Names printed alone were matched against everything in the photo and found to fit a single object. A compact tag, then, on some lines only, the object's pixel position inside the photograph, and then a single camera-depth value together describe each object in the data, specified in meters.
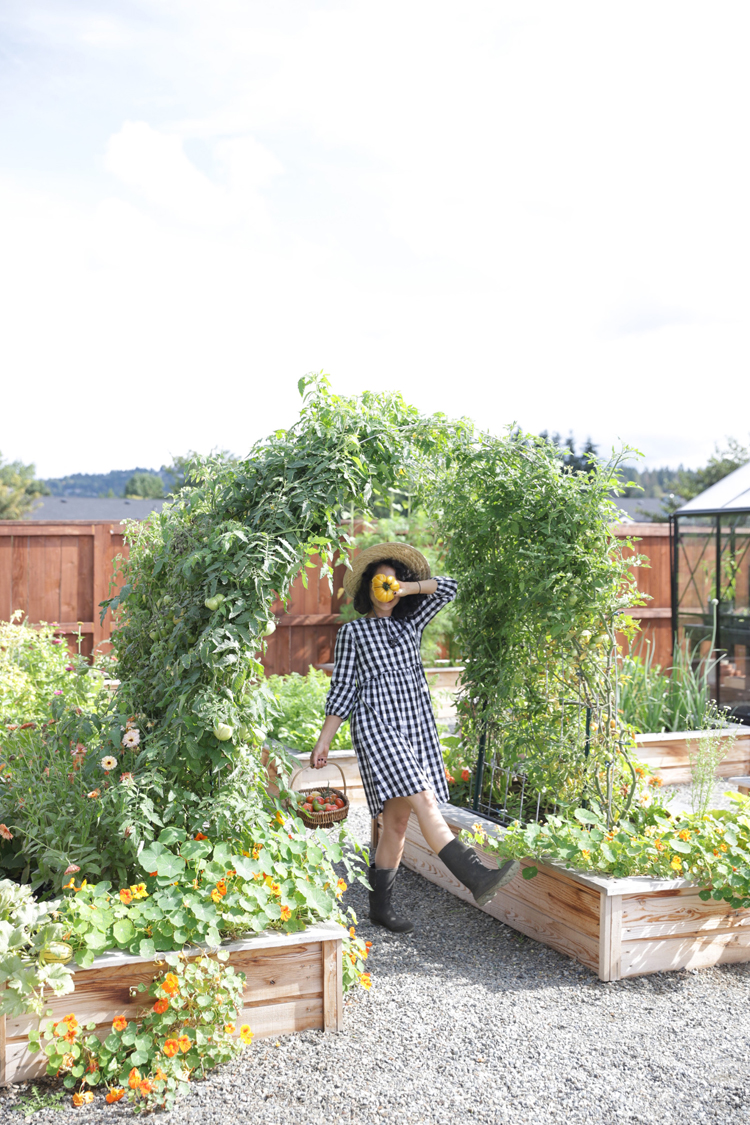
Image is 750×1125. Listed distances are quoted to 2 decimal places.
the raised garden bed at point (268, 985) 2.04
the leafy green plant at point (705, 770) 3.55
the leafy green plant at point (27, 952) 1.90
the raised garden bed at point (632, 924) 2.67
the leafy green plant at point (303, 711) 4.81
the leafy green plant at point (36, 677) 4.18
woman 2.90
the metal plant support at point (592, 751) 3.29
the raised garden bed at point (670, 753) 5.30
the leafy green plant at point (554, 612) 3.23
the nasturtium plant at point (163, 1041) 1.94
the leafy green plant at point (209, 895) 2.12
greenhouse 6.65
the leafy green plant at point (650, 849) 2.74
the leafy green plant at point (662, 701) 5.73
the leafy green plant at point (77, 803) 2.39
